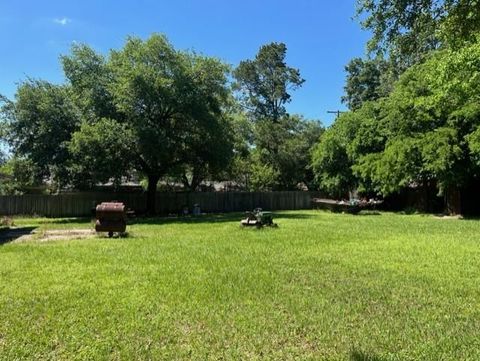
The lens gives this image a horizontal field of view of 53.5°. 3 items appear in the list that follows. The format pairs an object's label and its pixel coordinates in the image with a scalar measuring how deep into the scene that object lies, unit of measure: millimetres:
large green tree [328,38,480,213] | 21562
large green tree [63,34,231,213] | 22953
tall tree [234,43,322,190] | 37688
